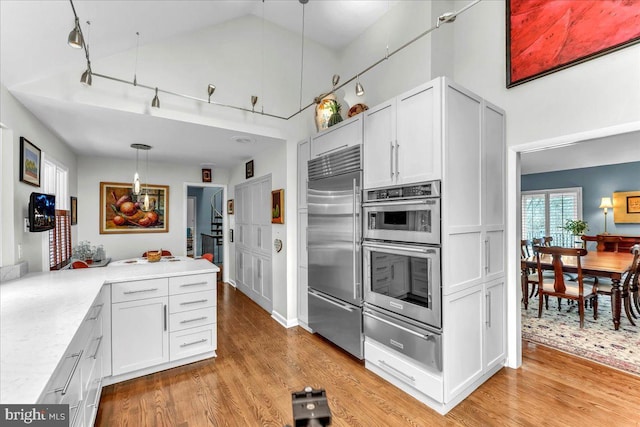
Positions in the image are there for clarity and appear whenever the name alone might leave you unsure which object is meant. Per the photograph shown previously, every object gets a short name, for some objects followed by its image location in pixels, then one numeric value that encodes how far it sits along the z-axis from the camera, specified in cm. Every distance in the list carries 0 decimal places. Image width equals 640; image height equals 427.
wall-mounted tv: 239
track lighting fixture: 143
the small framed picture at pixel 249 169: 480
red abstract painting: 203
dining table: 311
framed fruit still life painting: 468
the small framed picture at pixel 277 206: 379
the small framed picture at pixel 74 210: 414
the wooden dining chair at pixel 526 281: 399
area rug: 273
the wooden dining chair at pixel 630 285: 313
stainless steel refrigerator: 272
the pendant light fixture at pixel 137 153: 312
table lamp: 337
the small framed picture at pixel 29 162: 238
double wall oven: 207
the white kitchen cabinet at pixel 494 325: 244
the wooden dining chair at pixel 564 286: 329
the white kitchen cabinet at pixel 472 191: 207
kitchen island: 95
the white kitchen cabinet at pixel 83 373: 110
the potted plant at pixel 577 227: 365
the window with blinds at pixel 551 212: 385
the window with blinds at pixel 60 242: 325
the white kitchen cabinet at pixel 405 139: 207
